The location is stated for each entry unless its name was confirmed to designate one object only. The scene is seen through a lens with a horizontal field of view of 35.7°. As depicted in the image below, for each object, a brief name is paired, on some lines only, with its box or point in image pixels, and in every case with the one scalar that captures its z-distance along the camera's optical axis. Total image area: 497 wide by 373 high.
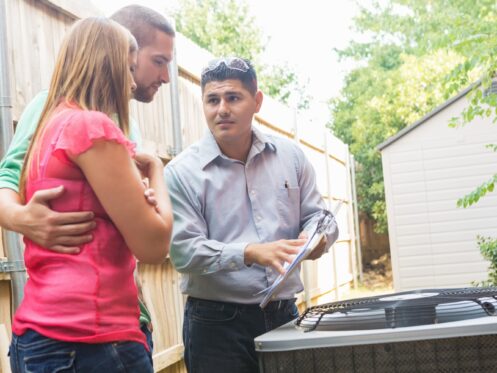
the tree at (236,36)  29.28
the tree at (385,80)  20.56
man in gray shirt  2.64
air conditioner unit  1.80
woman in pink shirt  1.59
